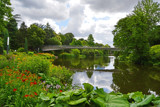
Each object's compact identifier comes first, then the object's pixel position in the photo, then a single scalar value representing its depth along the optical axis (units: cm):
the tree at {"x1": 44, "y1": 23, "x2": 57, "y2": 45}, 4391
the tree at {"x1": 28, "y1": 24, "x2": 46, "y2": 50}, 3372
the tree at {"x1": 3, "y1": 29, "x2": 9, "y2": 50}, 2625
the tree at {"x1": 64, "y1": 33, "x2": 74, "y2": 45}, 6753
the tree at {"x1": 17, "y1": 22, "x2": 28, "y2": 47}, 3488
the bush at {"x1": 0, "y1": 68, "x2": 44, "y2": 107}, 284
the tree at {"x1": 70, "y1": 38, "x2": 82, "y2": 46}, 6007
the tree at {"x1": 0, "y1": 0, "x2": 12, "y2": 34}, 1264
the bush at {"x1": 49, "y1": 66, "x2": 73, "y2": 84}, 686
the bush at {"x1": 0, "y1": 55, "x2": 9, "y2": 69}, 671
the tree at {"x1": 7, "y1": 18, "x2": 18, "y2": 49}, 3478
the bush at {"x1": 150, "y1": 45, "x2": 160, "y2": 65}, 1698
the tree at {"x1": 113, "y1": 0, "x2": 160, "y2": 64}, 1714
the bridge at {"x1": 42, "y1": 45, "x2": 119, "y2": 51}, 3726
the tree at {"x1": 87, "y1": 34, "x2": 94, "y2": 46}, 6500
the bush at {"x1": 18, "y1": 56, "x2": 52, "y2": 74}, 619
